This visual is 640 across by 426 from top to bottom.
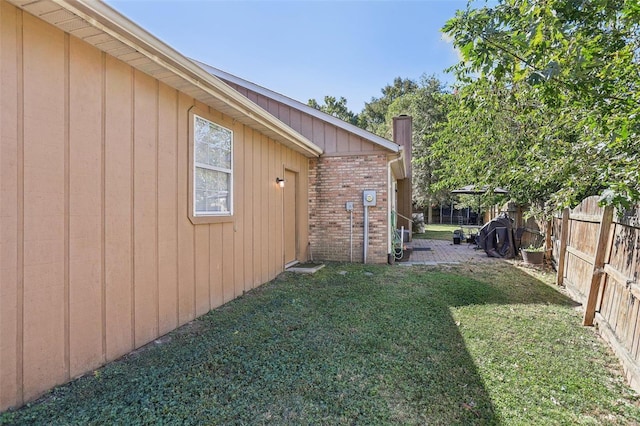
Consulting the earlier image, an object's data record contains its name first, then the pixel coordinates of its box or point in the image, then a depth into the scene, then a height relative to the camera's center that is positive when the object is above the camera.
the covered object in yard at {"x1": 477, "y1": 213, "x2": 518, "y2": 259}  8.89 -0.89
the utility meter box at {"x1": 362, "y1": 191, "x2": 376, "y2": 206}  7.70 +0.21
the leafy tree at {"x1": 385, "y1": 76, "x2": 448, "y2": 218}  22.62 +4.55
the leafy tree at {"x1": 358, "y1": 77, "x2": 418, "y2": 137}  31.88 +10.31
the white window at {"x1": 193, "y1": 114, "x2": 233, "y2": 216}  4.13 +0.51
